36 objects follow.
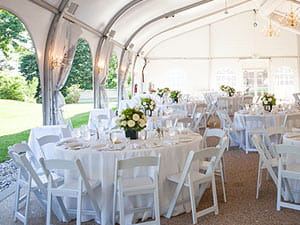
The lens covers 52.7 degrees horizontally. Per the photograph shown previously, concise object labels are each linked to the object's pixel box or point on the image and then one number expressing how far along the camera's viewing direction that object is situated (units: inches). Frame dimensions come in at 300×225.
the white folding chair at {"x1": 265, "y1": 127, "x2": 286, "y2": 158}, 172.4
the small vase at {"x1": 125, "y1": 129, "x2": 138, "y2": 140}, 152.6
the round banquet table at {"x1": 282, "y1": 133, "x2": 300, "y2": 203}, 141.7
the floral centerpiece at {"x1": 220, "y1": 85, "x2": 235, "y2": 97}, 514.5
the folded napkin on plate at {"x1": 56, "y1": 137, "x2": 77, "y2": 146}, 149.4
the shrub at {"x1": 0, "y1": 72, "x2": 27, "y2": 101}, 499.2
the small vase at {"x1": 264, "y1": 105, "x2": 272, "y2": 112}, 275.9
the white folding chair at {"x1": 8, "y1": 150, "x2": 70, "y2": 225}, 120.5
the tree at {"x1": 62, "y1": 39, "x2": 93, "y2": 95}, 684.7
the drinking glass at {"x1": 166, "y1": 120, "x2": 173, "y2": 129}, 169.0
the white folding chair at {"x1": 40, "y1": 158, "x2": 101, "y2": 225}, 111.4
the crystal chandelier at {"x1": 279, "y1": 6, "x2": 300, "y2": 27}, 420.0
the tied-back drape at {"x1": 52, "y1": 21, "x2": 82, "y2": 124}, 271.9
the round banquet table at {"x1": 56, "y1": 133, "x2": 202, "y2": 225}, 128.0
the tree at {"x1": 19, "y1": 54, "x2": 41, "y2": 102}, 563.8
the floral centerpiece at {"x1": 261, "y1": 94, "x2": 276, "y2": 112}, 272.0
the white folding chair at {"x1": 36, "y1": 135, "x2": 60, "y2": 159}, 169.0
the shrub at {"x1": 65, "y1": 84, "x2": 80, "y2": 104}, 684.7
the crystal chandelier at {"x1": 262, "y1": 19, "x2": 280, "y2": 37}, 527.4
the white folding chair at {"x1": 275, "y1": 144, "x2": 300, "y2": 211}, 124.3
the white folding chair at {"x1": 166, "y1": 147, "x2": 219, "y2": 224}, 122.5
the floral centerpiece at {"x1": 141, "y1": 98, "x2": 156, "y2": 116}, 258.2
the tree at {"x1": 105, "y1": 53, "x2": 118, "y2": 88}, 764.0
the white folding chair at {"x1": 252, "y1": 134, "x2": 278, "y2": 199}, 141.1
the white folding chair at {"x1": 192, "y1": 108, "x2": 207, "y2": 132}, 392.6
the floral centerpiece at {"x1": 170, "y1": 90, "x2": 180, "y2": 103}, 401.1
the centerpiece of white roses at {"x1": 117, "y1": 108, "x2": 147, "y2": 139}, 148.7
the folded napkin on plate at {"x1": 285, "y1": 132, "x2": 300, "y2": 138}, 157.8
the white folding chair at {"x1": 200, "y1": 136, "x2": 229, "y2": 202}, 136.7
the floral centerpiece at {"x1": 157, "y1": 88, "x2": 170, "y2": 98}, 419.2
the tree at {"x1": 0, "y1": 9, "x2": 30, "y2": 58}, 504.4
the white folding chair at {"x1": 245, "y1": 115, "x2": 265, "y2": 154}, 253.1
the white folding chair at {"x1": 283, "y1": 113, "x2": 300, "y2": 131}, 239.1
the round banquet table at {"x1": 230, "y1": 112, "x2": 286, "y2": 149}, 262.2
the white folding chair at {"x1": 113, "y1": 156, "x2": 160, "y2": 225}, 110.7
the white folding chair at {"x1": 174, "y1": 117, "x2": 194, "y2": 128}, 234.2
